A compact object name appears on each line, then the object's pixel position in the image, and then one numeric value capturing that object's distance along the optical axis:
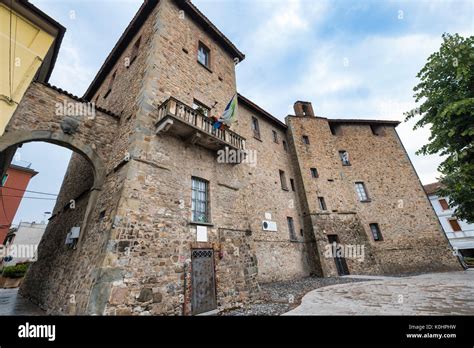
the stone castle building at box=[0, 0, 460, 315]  5.34
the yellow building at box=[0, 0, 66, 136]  5.57
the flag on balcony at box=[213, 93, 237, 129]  7.77
